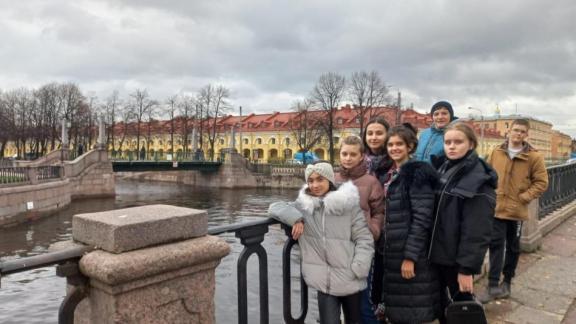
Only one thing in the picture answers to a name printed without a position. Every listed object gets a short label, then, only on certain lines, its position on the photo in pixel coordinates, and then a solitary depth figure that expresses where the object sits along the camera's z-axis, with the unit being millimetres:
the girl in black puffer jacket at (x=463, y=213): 2664
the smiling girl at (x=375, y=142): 3299
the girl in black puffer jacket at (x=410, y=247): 2734
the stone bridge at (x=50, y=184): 20698
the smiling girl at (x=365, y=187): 2949
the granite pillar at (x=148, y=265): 1912
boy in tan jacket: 4207
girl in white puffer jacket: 2779
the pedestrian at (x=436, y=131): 3807
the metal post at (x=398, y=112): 36259
